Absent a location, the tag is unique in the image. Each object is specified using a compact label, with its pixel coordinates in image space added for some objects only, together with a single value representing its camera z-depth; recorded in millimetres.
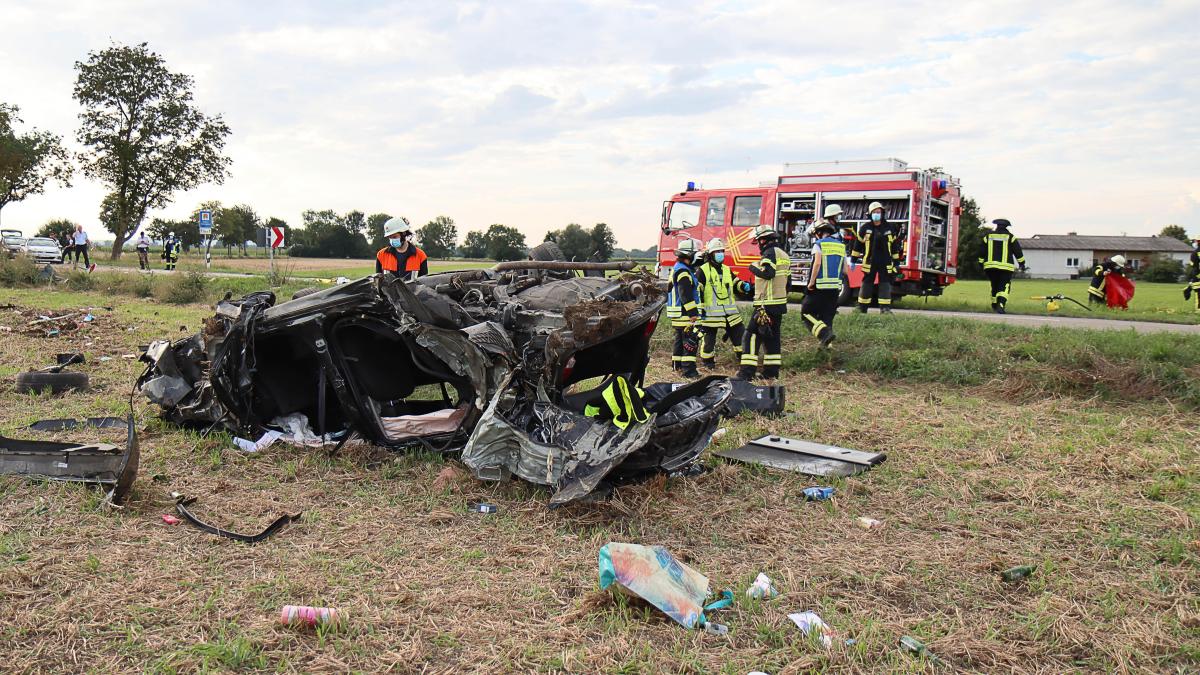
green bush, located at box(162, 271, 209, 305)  16047
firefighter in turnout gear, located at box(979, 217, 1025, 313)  12492
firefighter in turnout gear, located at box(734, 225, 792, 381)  7918
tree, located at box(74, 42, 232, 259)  34906
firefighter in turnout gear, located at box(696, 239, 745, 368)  8430
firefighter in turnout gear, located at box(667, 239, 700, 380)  8250
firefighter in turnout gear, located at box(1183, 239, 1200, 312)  13758
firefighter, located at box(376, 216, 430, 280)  8047
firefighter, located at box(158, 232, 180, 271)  25153
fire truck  13836
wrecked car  4016
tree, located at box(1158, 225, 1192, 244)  71388
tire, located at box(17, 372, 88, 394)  6691
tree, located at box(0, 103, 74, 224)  35531
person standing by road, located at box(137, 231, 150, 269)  28483
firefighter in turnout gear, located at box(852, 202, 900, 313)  12023
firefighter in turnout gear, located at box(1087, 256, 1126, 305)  13848
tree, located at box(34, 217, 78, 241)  60344
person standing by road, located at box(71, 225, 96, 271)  24278
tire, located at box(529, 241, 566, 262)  5777
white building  61447
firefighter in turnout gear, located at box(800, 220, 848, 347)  8359
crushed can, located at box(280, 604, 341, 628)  2818
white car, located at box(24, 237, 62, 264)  30638
